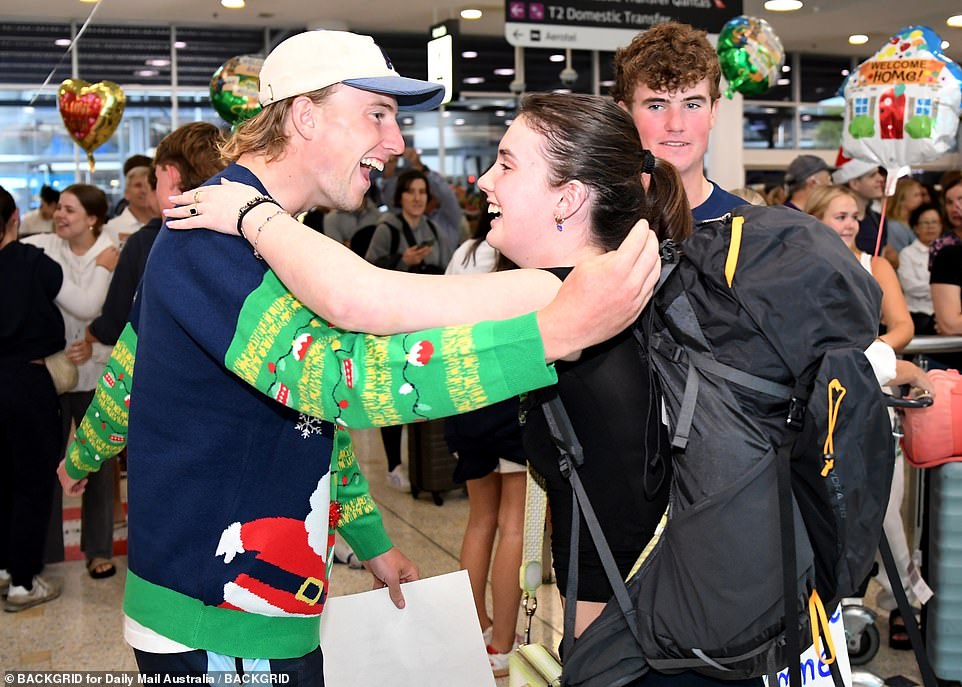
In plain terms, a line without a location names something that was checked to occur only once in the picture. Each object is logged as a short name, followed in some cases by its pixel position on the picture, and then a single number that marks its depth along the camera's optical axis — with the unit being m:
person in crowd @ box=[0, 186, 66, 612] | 4.58
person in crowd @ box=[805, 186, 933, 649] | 3.78
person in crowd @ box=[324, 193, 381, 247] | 8.79
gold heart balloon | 7.27
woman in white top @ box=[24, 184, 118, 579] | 4.98
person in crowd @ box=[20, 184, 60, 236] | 9.27
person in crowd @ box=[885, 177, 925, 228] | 8.48
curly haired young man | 2.55
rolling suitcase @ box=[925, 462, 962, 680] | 3.11
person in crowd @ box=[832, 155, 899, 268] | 5.11
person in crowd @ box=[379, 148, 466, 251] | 8.13
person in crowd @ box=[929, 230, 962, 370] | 4.61
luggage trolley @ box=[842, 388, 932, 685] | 3.57
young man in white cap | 1.32
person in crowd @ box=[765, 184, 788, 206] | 8.03
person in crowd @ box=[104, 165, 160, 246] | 6.00
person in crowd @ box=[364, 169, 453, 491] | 6.62
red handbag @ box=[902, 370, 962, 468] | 2.99
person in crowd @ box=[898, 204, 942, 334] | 6.24
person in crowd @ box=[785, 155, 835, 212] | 5.61
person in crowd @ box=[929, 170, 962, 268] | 4.83
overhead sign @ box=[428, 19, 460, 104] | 9.02
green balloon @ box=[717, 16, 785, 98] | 5.75
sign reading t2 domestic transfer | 5.94
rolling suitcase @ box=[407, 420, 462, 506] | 5.91
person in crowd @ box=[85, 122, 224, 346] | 3.33
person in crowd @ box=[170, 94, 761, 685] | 1.53
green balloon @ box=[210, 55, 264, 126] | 5.12
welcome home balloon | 4.22
